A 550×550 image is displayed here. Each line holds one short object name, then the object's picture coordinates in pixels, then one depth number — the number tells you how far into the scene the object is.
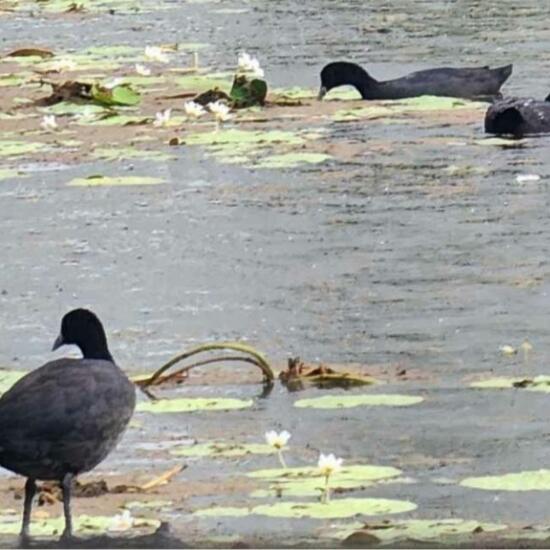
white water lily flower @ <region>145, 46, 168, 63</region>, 38.22
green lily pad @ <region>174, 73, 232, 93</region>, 35.75
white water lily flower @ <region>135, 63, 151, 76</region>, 37.62
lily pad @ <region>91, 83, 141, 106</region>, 34.28
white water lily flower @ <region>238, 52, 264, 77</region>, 34.97
